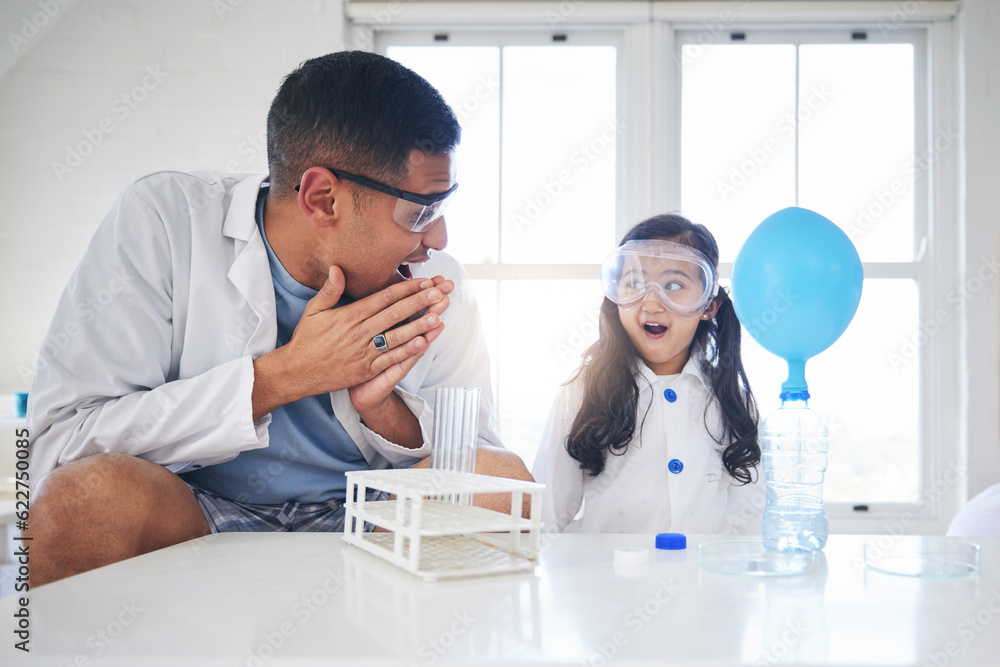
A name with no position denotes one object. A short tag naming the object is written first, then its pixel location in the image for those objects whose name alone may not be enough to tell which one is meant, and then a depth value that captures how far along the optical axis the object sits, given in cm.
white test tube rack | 78
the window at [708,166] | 297
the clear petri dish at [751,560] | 80
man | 117
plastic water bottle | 92
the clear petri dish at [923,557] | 80
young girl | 173
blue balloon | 86
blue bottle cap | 94
